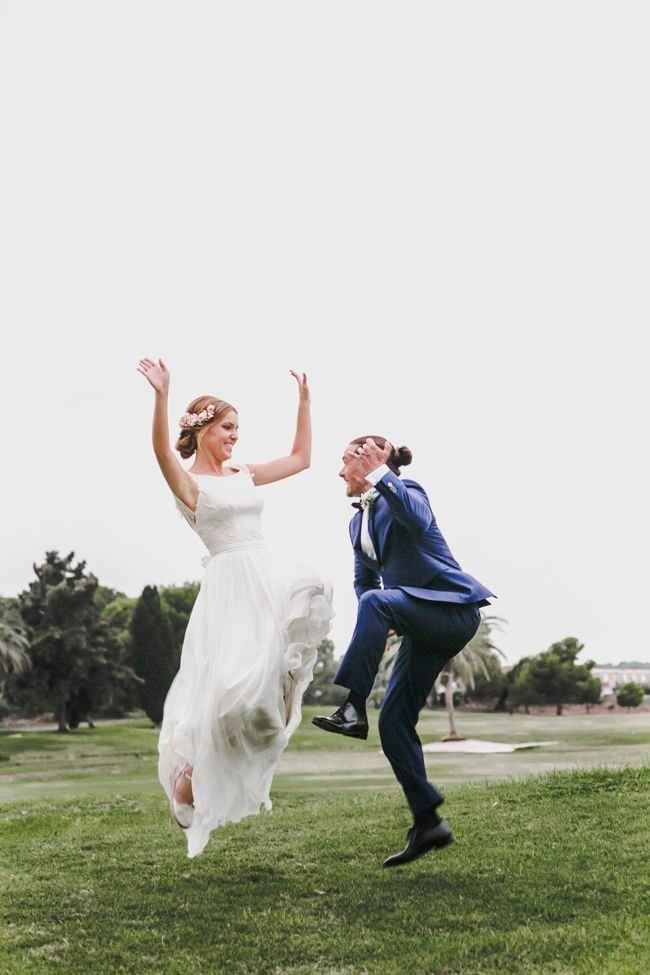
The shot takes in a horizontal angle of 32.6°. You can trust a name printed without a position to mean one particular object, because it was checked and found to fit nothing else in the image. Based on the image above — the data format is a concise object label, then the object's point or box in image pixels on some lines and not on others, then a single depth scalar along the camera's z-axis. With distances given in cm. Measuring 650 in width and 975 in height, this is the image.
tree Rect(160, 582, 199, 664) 6770
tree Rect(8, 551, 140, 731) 5025
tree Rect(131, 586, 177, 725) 5197
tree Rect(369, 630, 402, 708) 3934
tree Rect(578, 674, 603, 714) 5022
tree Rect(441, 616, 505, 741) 4231
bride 722
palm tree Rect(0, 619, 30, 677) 4568
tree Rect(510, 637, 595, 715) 5016
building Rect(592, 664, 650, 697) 5210
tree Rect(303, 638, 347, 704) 5855
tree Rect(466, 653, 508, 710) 5184
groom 711
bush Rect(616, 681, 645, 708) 5019
